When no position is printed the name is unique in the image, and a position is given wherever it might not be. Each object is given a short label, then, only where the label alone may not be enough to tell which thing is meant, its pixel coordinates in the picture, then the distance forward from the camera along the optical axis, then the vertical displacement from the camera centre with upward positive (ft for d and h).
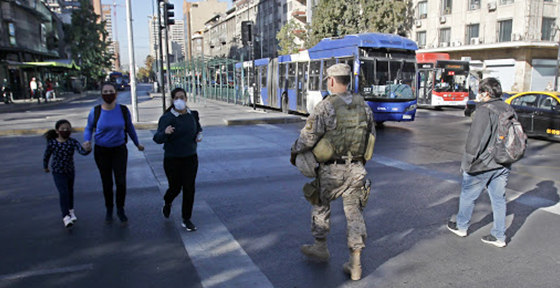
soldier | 11.64 -1.81
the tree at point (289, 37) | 145.73 +16.21
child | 16.29 -2.96
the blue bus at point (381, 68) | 46.85 +1.55
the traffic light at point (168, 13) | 59.16 +10.00
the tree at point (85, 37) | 189.57 +21.35
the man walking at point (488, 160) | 14.24 -2.76
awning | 100.53 +4.89
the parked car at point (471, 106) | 56.75 -3.51
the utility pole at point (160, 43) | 59.67 +6.22
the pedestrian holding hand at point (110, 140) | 16.38 -2.24
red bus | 80.59 +0.22
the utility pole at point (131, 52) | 53.28 +4.13
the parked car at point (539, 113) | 39.01 -3.14
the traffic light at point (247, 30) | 70.33 +8.91
